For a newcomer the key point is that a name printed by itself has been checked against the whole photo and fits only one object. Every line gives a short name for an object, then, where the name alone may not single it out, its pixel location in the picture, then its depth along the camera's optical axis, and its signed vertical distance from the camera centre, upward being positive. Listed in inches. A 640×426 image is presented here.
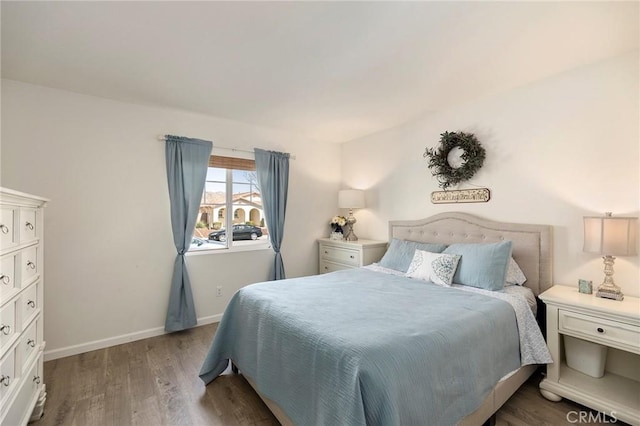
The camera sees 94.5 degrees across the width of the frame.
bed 50.3 -27.8
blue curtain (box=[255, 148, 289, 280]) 148.8 +9.2
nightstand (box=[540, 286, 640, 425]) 68.5 -37.8
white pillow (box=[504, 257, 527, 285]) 96.2 -21.4
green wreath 112.1 +20.6
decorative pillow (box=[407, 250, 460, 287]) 97.2 -19.5
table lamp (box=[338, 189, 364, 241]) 157.6 +5.0
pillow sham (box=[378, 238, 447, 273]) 116.2 -17.2
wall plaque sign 112.0 +5.8
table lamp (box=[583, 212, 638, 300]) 74.8 -7.6
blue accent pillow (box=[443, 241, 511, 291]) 90.2 -17.4
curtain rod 137.8 +29.4
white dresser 54.2 -20.7
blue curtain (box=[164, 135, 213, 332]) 123.6 -0.3
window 138.9 +0.6
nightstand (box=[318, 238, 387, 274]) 142.6 -21.8
